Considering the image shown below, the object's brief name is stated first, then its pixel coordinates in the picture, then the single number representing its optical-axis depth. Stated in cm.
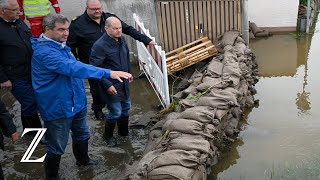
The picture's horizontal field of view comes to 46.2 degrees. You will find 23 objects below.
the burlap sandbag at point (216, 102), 458
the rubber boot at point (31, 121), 497
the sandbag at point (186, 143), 381
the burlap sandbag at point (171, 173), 338
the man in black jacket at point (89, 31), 510
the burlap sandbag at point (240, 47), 649
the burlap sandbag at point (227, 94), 473
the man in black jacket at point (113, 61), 438
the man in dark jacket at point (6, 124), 349
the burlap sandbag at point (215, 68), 558
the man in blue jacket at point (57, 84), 351
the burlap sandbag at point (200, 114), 428
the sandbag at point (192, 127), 407
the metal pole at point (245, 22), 705
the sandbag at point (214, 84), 511
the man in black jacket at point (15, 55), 441
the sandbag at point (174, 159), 355
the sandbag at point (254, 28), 884
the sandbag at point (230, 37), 675
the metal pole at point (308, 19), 873
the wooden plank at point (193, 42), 715
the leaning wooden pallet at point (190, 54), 683
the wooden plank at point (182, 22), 711
